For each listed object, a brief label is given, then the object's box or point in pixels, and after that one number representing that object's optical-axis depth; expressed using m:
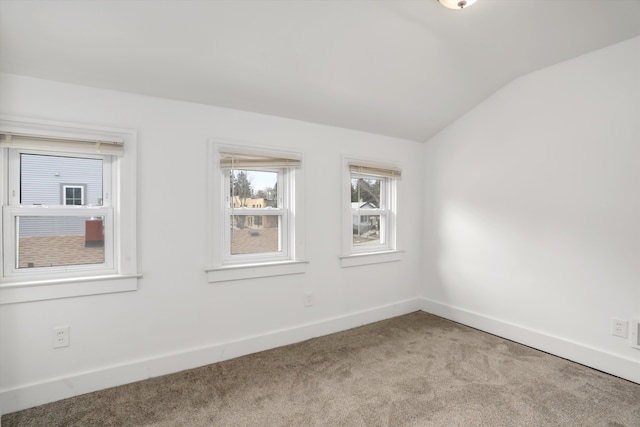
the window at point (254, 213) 2.55
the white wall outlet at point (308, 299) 3.00
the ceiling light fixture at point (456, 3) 1.87
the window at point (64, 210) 1.94
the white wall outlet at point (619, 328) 2.31
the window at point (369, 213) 3.29
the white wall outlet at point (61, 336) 2.00
